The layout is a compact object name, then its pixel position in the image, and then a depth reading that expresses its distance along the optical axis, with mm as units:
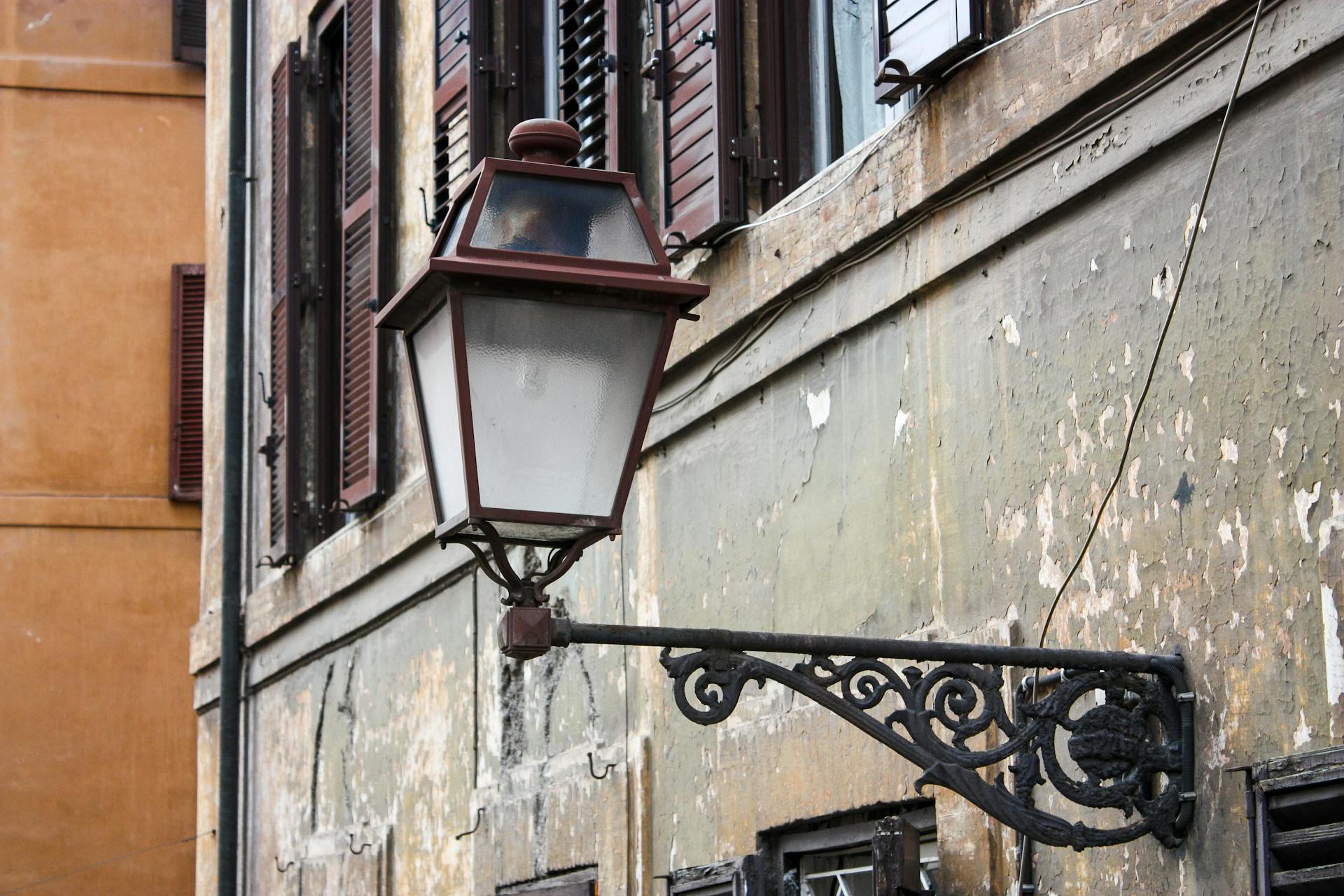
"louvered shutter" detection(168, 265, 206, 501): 23415
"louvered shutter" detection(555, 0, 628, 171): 10444
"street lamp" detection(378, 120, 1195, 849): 5619
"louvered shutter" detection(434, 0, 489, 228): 12170
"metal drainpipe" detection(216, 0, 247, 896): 16788
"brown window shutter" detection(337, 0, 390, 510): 13710
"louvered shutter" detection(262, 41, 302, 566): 15297
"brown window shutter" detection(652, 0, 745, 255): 9160
